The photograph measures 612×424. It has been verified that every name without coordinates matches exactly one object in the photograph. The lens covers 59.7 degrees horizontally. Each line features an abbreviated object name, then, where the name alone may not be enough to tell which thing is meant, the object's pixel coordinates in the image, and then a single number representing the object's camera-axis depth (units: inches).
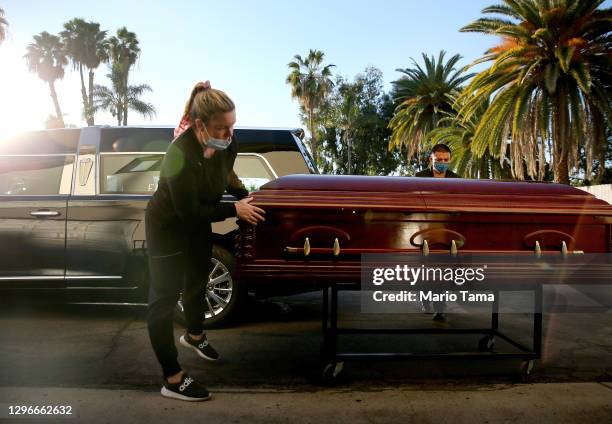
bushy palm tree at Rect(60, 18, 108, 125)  1886.1
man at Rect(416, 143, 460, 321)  204.7
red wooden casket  129.2
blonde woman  112.2
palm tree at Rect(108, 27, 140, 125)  1841.8
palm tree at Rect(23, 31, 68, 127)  1915.6
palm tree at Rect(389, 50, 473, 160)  1221.1
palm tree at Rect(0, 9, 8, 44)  1034.2
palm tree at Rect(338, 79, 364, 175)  1711.4
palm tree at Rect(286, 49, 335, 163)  1765.5
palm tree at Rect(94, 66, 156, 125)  1614.2
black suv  186.1
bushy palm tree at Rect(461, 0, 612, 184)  637.9
